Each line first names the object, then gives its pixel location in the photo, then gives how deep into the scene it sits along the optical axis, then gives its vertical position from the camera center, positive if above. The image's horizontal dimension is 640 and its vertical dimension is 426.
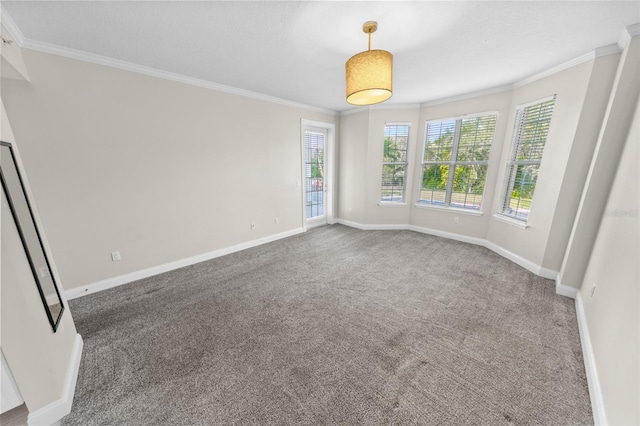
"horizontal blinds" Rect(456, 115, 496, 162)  3.69 +0.43
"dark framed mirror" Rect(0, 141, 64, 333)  1.29 -0.40
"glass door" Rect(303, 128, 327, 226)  4.78 -0.24
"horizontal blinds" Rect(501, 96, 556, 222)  2.96 +0.12
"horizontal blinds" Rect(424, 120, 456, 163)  4.12 +0.43
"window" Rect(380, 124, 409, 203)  4.55 +0.04
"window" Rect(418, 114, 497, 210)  3.80 +0.05
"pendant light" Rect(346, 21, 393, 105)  1.80 +0.76
